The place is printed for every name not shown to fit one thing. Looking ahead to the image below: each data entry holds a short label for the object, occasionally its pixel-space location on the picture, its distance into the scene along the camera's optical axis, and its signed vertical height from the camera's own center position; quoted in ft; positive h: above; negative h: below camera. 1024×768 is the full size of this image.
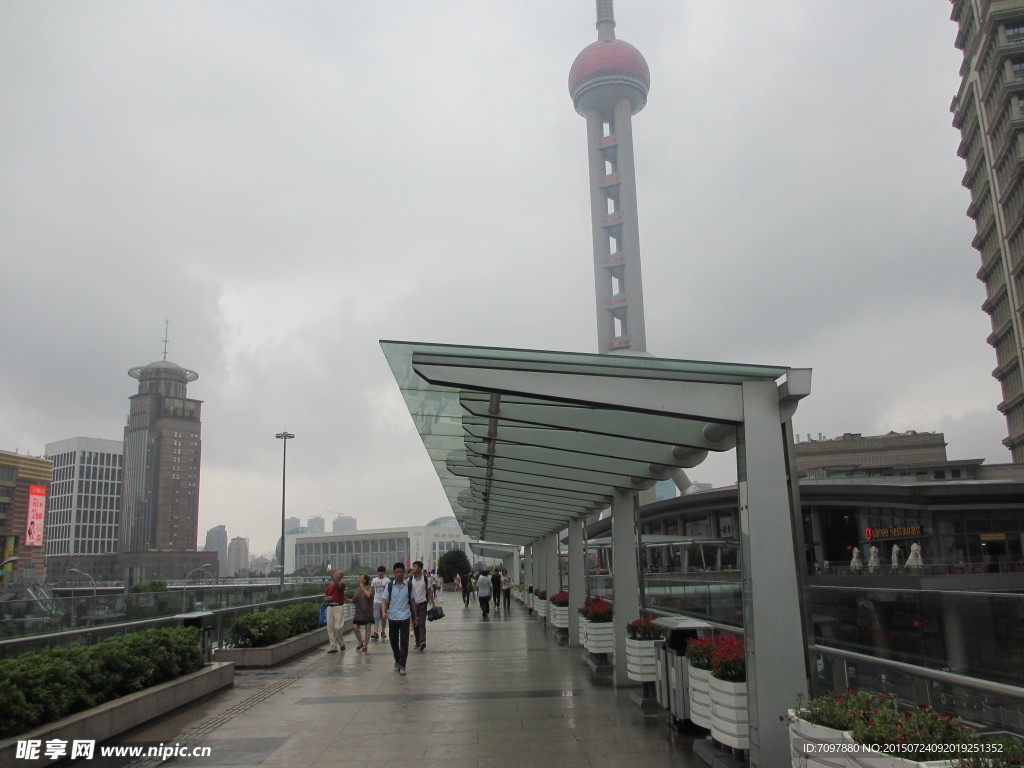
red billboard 282.36 +18.24
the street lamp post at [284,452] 148.56 +19.33
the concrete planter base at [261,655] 42.86 -4.71
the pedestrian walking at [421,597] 46.52 -2.11
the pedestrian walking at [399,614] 40.01 -2.61
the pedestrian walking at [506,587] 102.75 -3.95
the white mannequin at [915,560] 122.62 -2.30
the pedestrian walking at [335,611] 49.60 -2.93
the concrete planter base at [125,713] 20.70 -4.36
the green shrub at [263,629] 43.68 -3.50
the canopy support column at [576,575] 51.06 -1.27
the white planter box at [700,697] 21.66 -3.81
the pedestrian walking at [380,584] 52.91 -1.52
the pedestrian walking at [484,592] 83.05 -3.43
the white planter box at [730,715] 19.57 -3.87
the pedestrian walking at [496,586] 92.58 -3.24
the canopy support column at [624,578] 34.83 -1.03
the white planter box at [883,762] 12.25 -3.32
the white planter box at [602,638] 37.24 -3.71
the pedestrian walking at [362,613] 52.39 -3.34
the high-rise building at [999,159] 191.52 +91.94
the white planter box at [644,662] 28.55 -3.68
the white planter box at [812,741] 14.60 -3.52
